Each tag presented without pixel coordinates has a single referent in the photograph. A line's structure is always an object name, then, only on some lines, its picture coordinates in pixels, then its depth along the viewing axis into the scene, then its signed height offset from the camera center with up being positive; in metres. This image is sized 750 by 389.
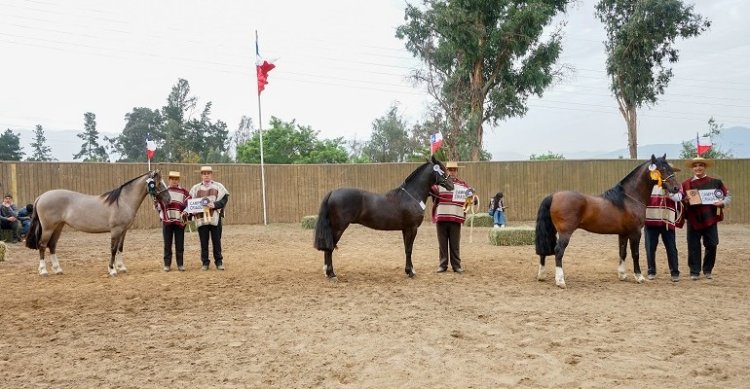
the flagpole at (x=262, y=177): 19.48 +0.61
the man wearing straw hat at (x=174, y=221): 8.93 -0.41
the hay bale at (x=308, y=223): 17.50 -1.02
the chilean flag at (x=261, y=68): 19.70 +4.60
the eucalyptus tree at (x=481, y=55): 24.72 +6.32
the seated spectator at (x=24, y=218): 13.88 -0.46
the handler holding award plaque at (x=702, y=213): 7.70 -0.49
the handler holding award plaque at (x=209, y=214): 8.92 -0.31
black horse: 7.93 -0.29
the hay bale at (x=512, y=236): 12.55 -1.20
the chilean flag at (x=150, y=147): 17.42 +1.63
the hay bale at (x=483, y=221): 18.14 -1.17
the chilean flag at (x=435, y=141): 16.67 +1.48
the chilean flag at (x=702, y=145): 15.09 +0.99
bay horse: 7.51 -0.42
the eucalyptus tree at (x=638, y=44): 24.86 +6.58
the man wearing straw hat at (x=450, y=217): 8.61 -0.47
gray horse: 8.81 -0.26
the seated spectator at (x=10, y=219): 13.36 -0.44
